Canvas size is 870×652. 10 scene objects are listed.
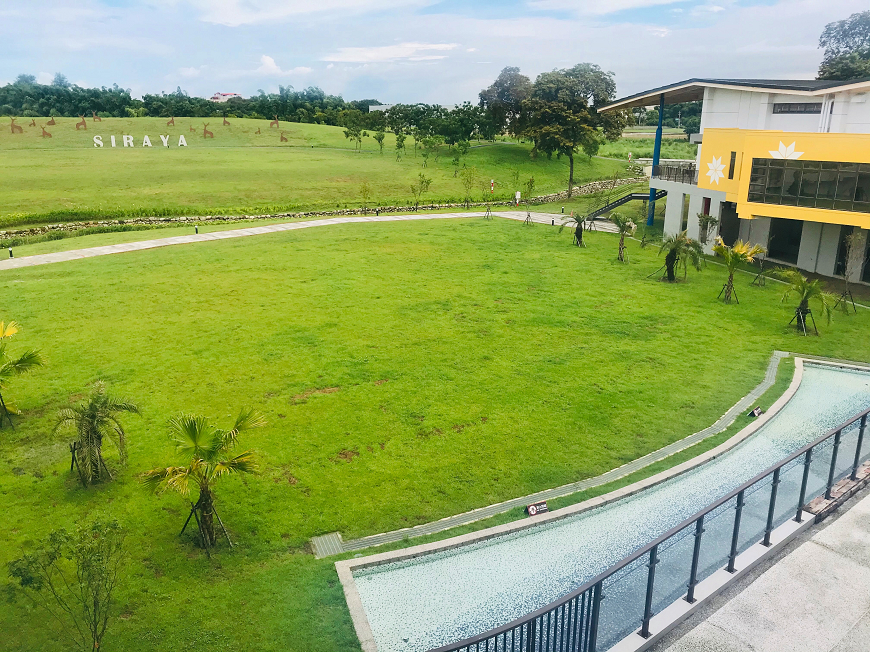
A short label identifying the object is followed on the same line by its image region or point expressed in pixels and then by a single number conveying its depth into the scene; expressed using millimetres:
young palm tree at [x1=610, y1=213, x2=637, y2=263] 28328
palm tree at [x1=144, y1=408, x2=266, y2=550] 8938
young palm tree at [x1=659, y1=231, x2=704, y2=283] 24766
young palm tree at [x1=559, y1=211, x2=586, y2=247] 31773
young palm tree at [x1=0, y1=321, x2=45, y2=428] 12547
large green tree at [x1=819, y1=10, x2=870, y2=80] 71125
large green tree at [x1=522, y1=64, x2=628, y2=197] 55625
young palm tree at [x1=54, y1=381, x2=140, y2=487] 10625
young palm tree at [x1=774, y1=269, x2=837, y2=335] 18334
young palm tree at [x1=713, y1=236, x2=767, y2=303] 21312
